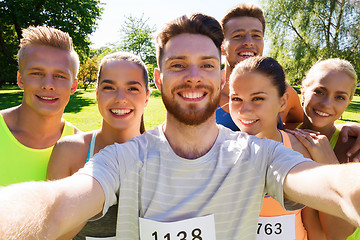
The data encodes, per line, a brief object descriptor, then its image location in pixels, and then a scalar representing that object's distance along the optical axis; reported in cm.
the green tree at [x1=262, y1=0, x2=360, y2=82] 1803
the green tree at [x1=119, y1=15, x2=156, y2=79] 3441
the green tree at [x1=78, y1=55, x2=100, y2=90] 3797
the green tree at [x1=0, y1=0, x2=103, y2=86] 1778
